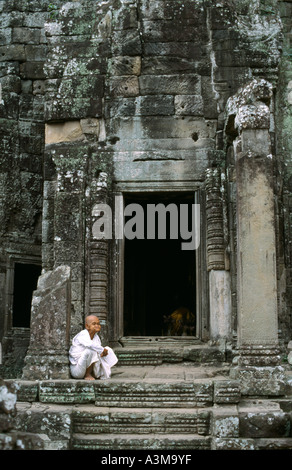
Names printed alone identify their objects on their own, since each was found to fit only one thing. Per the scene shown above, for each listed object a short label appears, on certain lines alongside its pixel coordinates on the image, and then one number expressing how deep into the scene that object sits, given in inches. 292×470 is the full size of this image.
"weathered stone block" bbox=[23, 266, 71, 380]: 334.0
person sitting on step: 332.2
